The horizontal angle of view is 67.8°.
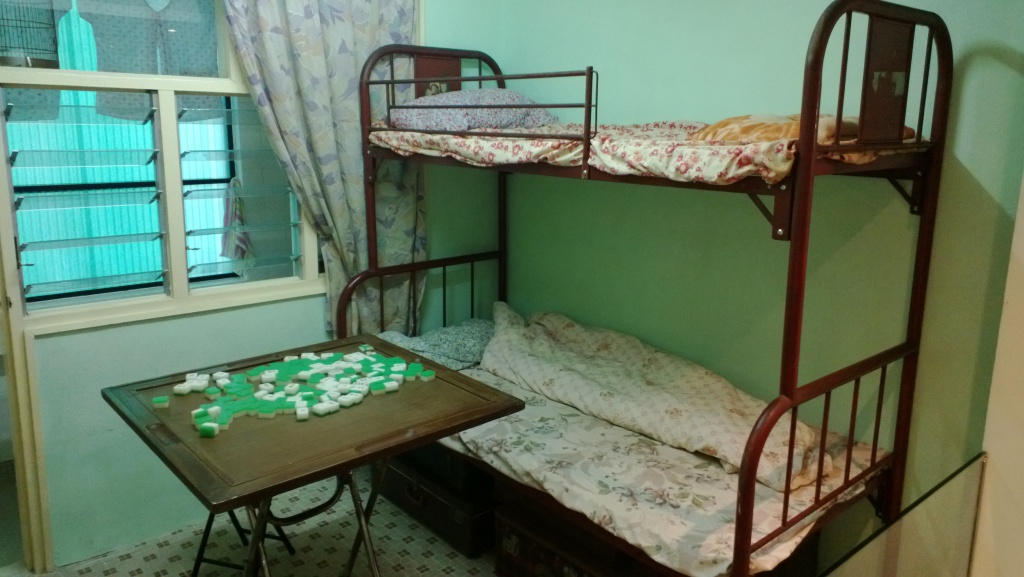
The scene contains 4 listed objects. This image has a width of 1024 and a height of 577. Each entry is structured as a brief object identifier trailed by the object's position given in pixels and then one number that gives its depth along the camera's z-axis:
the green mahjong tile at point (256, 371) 2.13
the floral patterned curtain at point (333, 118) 2.57
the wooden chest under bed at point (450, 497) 2.50
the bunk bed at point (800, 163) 1.58
